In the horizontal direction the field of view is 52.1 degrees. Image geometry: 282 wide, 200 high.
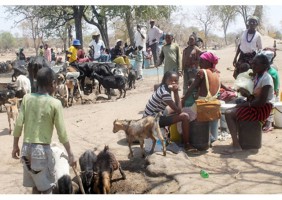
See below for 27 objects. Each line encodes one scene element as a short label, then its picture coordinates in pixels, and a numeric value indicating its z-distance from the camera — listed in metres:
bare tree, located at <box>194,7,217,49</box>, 40.82
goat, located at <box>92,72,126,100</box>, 8.63
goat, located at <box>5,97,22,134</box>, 5.69
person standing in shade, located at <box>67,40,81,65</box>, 9.01
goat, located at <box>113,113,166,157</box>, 4.08
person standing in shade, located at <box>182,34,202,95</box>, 6.04
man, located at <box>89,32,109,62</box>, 10.84
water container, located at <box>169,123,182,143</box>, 4.65
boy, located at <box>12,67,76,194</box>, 2.74
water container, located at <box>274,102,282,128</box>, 5.16
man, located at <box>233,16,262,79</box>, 5.69
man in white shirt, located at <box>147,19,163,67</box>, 11.94
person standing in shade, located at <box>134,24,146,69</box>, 12.14
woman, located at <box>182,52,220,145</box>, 4.36
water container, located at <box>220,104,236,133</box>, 4.85
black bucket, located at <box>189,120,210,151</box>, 4.44
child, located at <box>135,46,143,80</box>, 10.90
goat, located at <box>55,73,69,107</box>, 7.89
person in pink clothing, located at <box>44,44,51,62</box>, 15.97
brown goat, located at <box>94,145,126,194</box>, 3.62
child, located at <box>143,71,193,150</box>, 4.18
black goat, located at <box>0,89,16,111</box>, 6.87
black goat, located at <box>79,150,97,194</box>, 3.64
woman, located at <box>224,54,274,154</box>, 4.15
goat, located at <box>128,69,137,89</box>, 9.80
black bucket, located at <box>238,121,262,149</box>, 4.41
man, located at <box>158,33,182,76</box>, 6.46
